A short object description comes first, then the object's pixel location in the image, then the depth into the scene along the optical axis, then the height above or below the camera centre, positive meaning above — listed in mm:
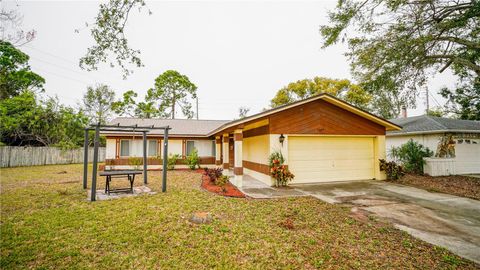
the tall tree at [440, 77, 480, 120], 16225 +4002
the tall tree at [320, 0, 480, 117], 6609 +3926
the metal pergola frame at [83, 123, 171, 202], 6320 -372
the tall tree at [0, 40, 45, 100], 11852 +5675
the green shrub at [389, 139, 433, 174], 11672 -495
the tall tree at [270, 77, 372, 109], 23000 +6769
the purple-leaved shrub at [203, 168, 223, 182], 9203 -1219
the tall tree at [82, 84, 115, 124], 28000 +6497
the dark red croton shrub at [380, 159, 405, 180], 9930 -1122
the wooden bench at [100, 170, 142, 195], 6745 -885
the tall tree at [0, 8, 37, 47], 8348 +4967
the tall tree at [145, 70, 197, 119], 26406 +7393
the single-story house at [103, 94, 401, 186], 8922 +355
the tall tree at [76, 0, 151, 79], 3889 +2207
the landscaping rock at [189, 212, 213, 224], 4703 -1651
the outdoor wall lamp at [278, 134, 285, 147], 8875 +362
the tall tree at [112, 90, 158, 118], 25734 +5186
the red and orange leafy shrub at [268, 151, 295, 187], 8531 -952
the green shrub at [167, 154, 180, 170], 14844 -948
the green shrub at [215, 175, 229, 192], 8312 -1390
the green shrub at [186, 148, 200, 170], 15078 -928
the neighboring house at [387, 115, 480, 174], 11891 +631
